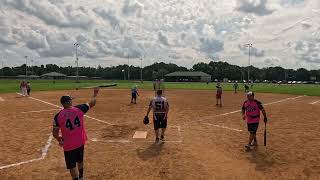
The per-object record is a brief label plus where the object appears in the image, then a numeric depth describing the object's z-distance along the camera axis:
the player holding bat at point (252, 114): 7.10
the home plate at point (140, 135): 8.28
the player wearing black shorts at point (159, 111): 7.66
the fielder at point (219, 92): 17.12
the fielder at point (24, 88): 22.80
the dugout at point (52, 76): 95.93
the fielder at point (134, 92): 17.58
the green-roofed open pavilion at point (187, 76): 95.54
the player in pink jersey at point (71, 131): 4.32
